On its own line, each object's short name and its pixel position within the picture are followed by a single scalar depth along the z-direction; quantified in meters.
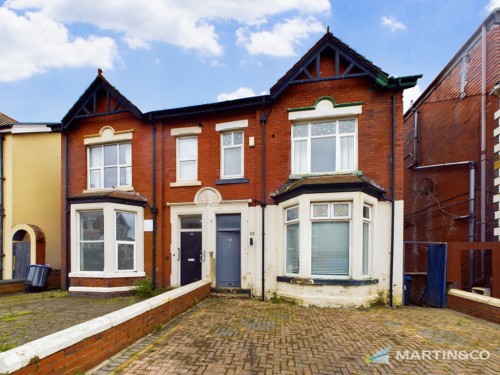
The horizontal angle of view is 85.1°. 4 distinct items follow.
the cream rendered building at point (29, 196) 11.06
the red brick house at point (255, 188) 7.50
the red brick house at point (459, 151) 8.67
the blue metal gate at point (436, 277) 7.55
